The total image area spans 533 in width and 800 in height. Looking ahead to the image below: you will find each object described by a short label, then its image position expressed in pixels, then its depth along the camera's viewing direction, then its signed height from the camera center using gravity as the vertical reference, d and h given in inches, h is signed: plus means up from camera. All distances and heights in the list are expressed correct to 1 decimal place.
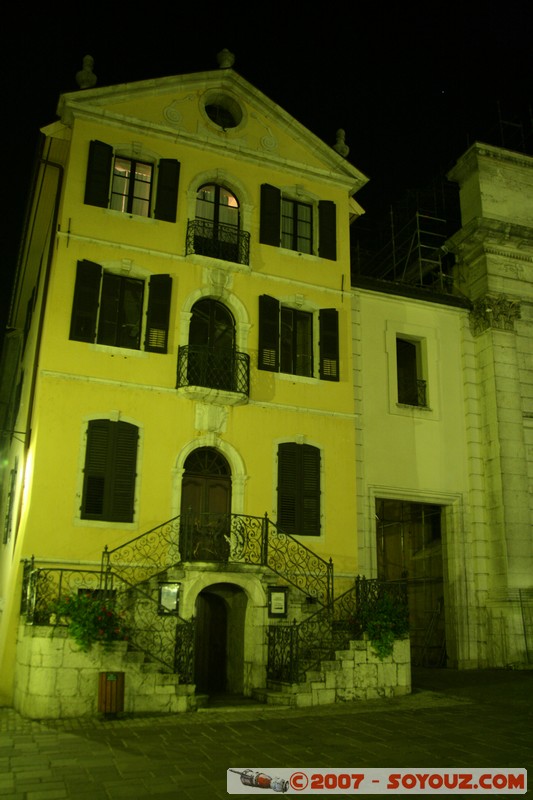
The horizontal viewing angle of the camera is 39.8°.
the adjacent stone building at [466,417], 725.9 +226.5
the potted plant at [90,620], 464.4 +10.9
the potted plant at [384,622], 547.8 +16.0
